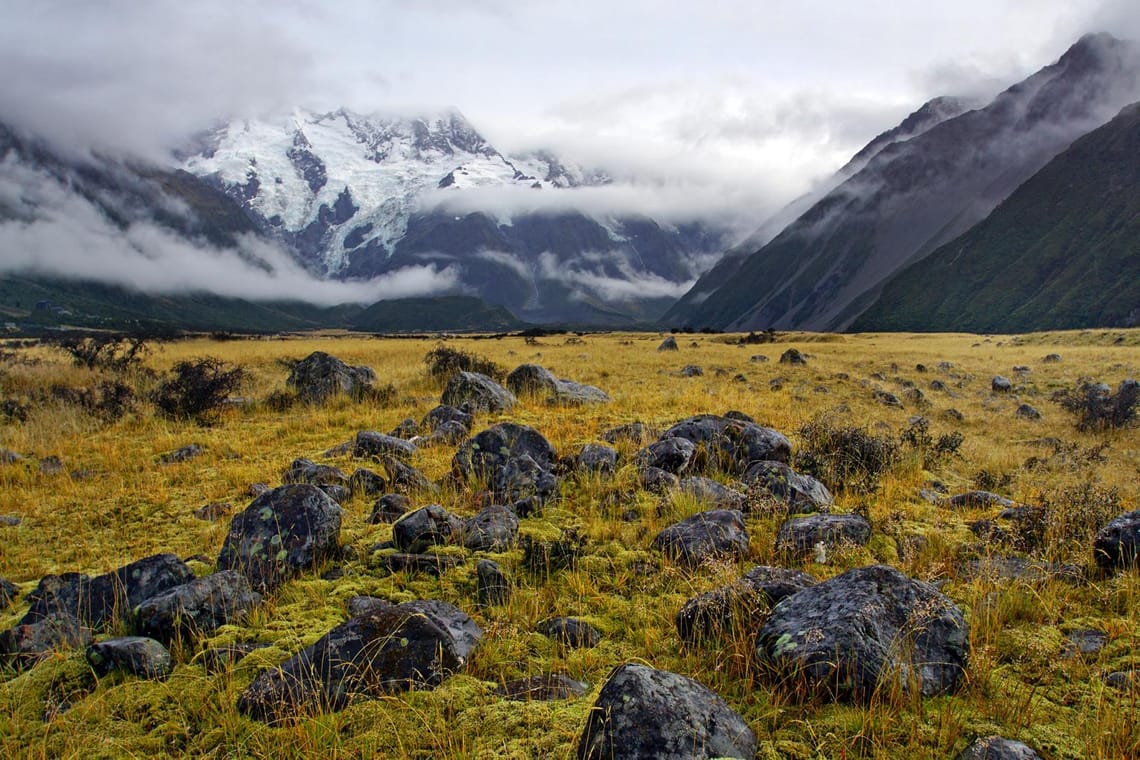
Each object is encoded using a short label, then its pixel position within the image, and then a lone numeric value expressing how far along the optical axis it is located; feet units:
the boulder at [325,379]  59.41
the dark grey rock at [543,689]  13.15
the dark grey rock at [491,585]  18.06
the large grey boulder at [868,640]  12.34
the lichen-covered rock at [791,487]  25.49
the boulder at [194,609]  15.70
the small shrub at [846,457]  30.01
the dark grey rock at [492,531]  21.77
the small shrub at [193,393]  50.44
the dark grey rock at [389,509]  25.30
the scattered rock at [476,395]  50.37
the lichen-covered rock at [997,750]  10.09
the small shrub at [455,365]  73.41
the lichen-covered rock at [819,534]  20.70
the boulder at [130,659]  14.16
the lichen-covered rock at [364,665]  12.69
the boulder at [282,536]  19.72
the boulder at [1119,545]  17.85
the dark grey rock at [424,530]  21.54
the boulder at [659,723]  10.01
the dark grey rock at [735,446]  32.14
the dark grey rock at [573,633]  15.83
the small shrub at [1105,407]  52.41
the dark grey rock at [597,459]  30.78
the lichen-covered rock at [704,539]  19.99
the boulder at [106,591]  16.85
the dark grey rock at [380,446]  35.77
